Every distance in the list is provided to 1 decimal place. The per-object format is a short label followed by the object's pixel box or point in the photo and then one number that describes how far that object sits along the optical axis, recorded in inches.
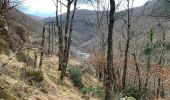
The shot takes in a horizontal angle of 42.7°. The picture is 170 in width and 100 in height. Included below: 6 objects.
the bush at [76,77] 725.2
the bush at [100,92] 664.4
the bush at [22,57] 573.3
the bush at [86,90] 681.7
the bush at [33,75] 436.9
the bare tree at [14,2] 389.1
